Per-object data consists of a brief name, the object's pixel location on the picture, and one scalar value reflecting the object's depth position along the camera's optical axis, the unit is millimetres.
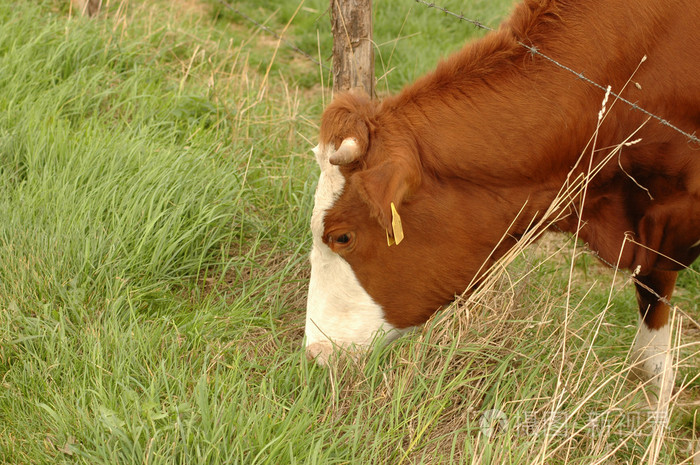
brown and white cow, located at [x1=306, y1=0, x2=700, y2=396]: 5488
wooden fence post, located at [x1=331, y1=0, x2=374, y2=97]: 7441
